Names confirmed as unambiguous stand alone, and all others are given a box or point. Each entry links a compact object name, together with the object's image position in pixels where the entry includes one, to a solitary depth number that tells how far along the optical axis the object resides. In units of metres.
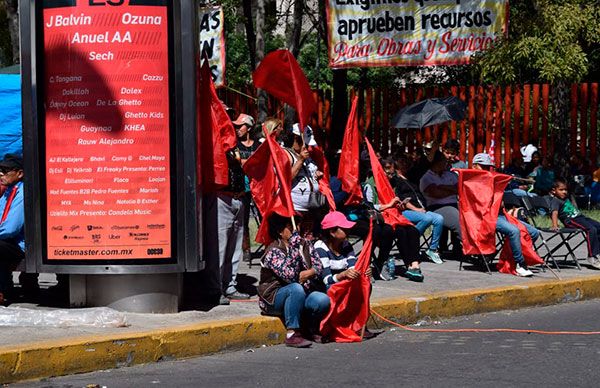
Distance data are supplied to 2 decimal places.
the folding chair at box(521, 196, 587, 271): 13.00
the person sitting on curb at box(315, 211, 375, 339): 9.41
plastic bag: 8.77
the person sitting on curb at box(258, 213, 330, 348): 8.99
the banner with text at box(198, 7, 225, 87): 16.06
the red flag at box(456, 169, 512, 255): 12.64
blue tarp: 15.95
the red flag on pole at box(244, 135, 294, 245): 10.24
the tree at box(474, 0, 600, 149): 17.77
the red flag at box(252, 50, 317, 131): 11.48
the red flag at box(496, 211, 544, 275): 12.66
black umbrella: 18.19
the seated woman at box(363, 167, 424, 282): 11.84
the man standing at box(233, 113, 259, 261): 11.26
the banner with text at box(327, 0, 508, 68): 19.83
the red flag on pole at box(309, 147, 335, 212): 11.54
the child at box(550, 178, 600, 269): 13.12
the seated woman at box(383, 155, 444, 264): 13.05
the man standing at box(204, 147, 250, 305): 10.16
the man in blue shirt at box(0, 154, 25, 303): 9.93
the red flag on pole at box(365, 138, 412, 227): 12.20
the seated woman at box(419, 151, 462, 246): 13.35
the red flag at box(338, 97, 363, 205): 11.98
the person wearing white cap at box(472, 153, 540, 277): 12.52
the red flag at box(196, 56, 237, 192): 10.09
